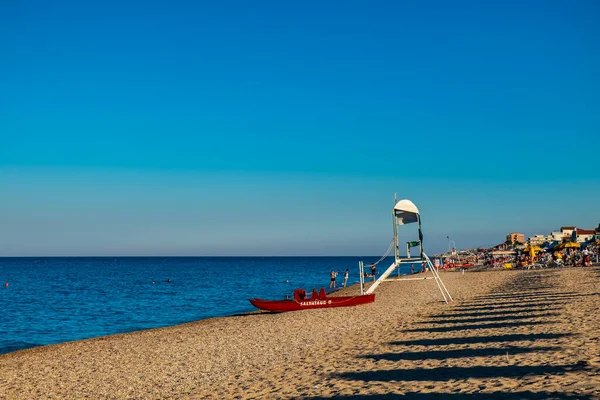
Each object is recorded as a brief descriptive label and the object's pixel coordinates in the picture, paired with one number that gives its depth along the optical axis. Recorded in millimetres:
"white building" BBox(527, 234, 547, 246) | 141025
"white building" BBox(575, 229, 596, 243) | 122288
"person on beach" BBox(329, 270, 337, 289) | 49703
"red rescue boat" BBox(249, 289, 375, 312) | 26266
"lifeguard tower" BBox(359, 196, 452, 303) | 25203
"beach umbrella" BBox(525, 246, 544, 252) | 61822
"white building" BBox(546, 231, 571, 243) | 147725
